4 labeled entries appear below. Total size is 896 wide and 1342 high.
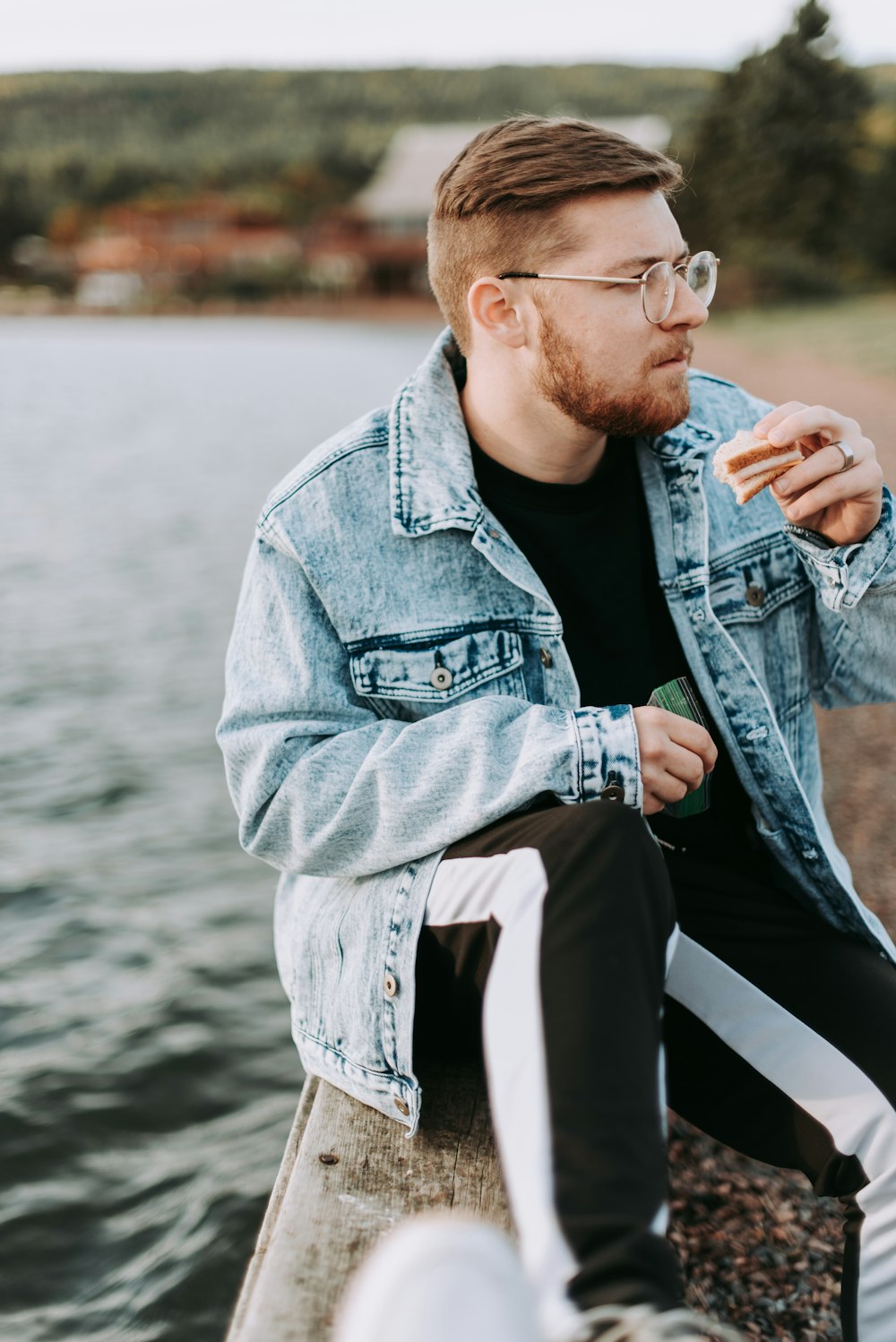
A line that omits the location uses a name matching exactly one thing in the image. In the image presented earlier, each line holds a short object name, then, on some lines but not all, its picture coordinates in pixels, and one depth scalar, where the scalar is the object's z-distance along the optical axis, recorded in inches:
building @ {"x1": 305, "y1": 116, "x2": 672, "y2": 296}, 3154.5
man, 72.3
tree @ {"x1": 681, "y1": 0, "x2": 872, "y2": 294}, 1354.6
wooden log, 64.4
